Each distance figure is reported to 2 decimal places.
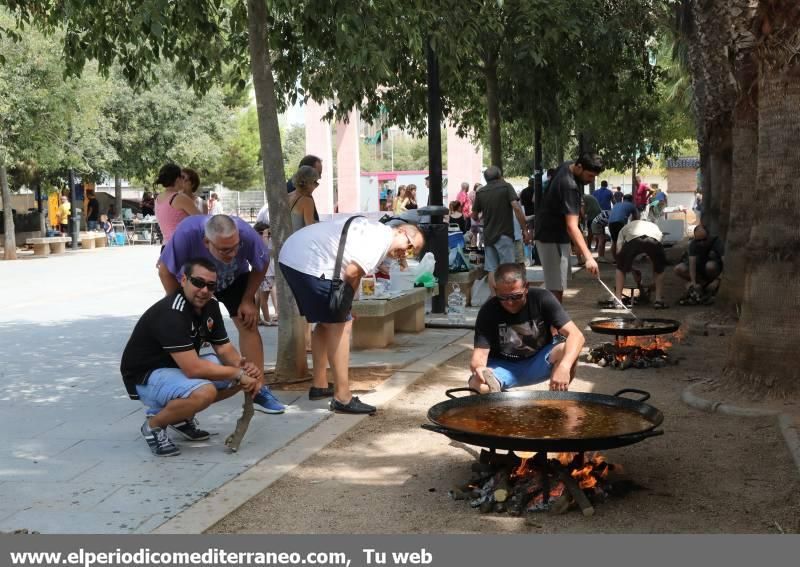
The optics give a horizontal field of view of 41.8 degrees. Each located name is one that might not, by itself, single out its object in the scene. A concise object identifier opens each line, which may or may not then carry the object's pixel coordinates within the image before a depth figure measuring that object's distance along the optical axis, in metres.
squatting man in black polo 6.18
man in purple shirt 6.68
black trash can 12.42
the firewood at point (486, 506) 5.29
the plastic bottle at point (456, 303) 12.91
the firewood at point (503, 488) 5.30
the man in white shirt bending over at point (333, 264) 7.11
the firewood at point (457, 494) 5.48
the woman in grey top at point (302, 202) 9.68
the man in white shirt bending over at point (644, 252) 13.67
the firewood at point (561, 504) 5.20
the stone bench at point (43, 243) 27.83
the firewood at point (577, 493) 5.18
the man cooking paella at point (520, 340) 6.29
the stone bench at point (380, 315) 10.02
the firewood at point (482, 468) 5.62
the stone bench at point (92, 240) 31.47
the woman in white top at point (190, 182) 8.97
